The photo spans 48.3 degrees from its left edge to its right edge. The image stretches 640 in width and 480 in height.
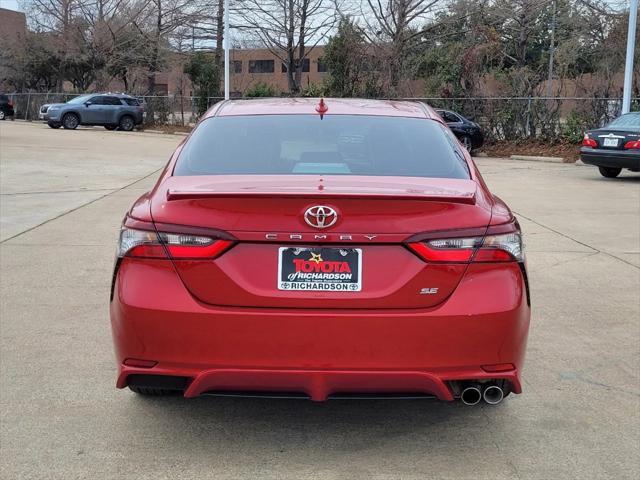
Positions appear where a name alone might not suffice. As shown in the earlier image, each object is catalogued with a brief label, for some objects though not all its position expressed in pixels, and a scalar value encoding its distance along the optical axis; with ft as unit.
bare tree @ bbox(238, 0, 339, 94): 138.92
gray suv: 106.11
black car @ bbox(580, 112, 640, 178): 49.85
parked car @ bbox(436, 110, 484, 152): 79.00
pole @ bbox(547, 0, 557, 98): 133.90
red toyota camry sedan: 9.82
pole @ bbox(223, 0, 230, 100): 95.68
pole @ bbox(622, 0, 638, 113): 68.44
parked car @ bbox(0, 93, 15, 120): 136.26
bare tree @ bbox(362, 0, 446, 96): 121.90
